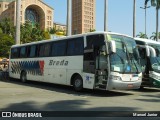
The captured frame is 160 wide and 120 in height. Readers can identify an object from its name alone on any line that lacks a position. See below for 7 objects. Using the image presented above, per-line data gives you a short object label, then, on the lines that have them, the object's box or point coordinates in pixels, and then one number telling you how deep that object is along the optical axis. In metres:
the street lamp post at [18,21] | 29.35
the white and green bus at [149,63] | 19.02
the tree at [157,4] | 43.76
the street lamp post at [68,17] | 27.57
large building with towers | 155.38
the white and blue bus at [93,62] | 15.90
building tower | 102.81
